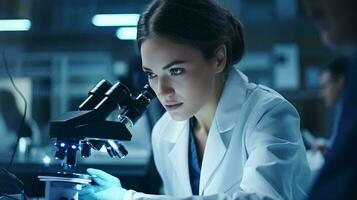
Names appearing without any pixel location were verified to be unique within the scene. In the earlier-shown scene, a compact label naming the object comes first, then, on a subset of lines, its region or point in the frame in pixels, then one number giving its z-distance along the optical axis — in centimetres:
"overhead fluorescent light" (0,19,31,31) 198
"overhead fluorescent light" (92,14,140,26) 338
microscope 115
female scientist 125
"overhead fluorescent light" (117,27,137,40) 357
